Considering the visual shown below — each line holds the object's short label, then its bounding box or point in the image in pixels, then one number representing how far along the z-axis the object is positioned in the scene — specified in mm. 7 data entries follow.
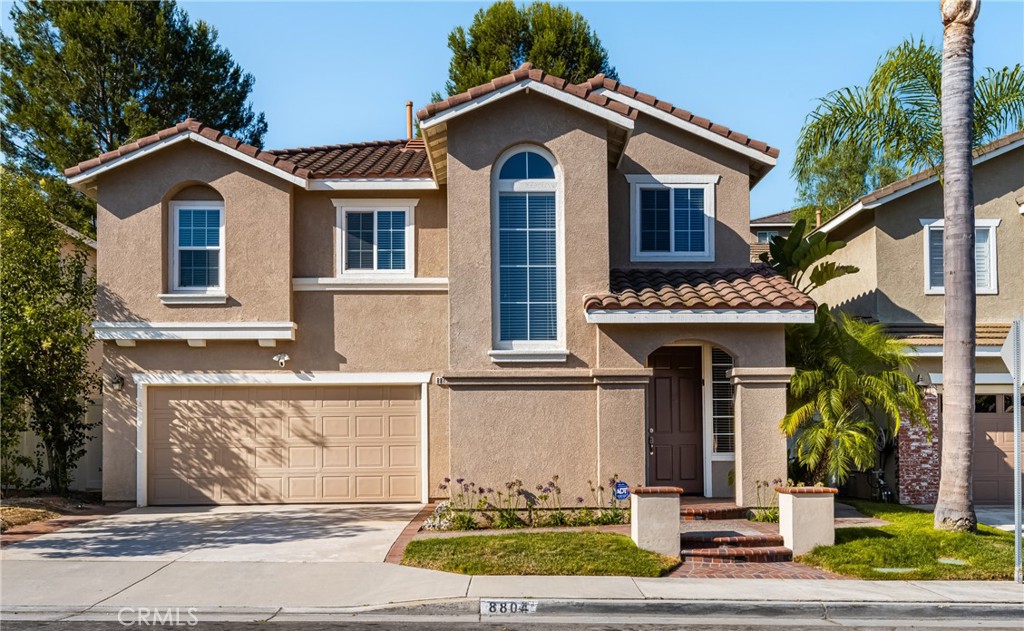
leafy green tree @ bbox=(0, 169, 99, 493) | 15805
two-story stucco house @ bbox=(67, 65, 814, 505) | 15250
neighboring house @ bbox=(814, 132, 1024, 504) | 18141
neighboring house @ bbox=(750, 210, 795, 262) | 35594
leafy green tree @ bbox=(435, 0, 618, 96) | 31594
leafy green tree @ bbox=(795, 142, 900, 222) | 37062
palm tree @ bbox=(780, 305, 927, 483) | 14859
